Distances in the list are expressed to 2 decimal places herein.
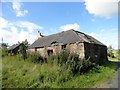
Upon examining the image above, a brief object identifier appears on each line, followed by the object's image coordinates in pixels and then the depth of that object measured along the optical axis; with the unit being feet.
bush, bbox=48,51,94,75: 22.96
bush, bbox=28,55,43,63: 28.12
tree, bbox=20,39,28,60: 30.70
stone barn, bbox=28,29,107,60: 34.27
